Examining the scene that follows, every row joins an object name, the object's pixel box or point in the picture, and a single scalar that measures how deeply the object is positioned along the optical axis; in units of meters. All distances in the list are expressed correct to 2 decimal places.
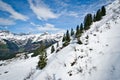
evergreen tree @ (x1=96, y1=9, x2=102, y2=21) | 45.39
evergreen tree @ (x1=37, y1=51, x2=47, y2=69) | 20.93
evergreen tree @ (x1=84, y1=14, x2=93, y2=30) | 45.85
